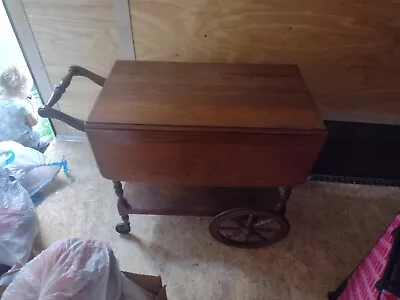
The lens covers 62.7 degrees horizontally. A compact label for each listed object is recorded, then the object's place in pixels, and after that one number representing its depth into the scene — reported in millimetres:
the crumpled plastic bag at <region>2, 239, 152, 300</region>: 857
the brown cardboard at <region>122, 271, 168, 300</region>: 1083
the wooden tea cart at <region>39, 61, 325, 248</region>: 1021
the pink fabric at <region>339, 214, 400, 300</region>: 869
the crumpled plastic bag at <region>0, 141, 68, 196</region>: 1554
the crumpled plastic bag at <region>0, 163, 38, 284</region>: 1262
